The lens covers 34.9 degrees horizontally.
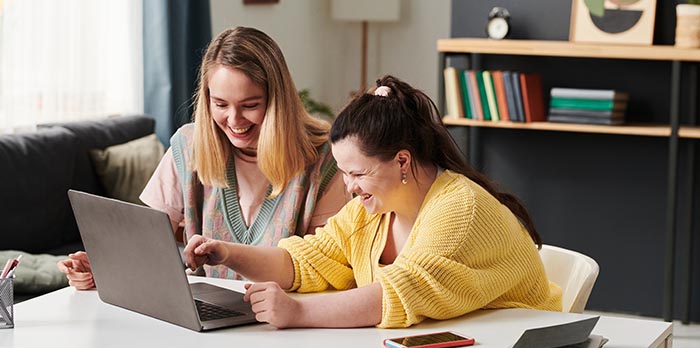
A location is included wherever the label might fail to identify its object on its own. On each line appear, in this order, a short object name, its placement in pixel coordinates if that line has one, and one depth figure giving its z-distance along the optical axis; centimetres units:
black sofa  370
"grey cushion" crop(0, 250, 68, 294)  323
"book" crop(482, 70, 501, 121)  438
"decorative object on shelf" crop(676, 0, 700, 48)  408
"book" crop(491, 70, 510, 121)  436
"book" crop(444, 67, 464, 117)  446
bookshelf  408
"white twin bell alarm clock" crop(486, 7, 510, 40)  447
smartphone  176
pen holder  192
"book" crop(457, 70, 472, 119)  446
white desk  182
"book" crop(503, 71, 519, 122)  435
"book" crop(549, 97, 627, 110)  426
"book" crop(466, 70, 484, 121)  443
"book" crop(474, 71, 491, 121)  442
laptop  185
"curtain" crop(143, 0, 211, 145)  466
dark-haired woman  190
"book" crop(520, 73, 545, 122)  434
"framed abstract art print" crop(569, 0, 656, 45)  425
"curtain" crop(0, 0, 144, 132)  404
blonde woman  243
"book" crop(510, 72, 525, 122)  434
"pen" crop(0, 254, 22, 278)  195
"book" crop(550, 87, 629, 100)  426
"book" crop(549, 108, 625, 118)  426
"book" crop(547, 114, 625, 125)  426
